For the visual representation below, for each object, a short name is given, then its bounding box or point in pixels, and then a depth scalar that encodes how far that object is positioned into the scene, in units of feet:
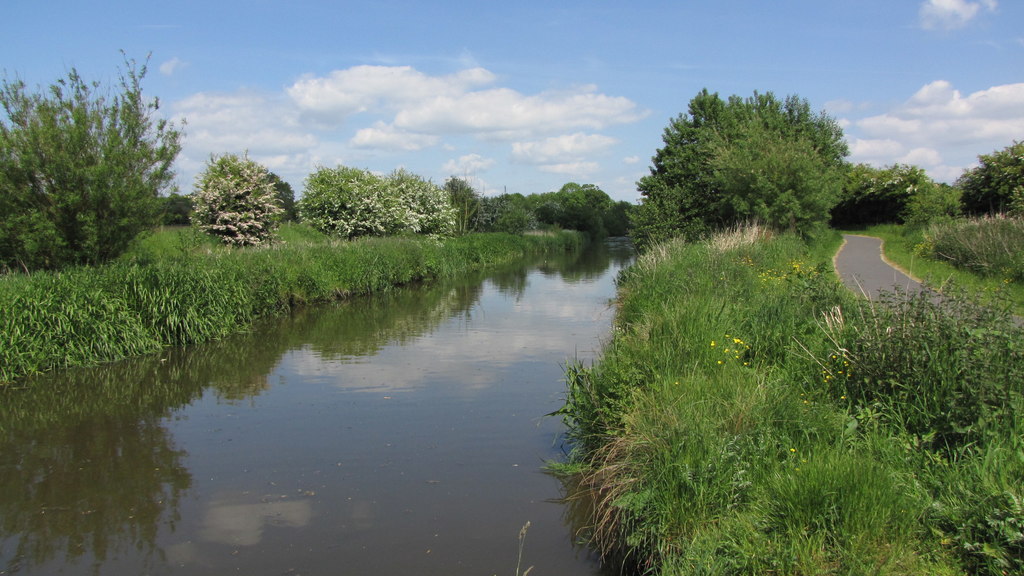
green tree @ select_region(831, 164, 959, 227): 112.98
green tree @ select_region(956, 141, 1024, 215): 99.60
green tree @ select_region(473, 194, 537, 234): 154.71
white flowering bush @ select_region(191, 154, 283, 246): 68.80
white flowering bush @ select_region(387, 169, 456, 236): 105.29
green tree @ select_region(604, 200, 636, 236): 313.94
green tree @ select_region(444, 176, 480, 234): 138.21
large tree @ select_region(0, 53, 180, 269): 38.96
